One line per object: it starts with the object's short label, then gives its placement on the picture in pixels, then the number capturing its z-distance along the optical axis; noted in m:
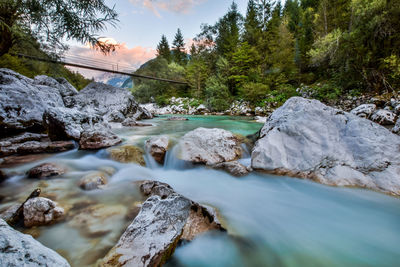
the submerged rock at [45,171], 2.93
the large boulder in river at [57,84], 8.70
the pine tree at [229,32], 20.98
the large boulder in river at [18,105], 4.25
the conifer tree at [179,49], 39.66
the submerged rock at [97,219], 1.78
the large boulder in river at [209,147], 3.77
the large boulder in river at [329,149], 2.61
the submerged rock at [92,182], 2.72
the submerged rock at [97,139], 4.29
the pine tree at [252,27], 19.67
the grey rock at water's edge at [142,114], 12.19
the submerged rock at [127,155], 3.83
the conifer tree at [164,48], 39.48
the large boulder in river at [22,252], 0.78
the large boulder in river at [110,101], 10.51
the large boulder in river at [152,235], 1.24
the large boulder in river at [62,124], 4.59
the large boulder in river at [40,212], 1.77
